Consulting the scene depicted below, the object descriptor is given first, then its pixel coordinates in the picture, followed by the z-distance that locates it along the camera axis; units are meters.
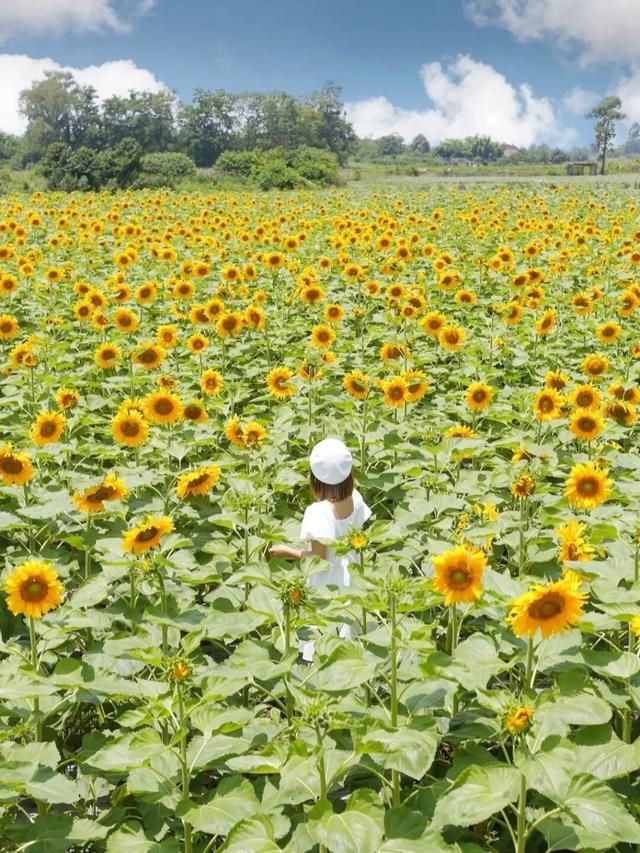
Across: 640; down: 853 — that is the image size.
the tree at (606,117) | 70.50
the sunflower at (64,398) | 5.03
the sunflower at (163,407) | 4.71
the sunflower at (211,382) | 5.56
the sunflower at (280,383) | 5.77
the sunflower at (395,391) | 5.30
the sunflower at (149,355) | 5.97
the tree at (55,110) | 85.31
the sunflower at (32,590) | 2.73
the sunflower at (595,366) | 5.55
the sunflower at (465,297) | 8.37
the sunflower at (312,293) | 8.50
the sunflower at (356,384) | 5.21
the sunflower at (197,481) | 3.69
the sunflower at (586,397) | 4.80
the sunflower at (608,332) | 6.92
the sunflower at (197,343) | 6.34
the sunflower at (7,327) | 7.33
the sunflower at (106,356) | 6.27
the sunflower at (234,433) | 4.38
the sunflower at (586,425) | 4.32
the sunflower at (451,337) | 6.70
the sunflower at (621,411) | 4.57
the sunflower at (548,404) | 4.71
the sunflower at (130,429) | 4.47
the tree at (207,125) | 88.69
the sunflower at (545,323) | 6.98
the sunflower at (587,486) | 3.42
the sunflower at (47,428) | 4.35
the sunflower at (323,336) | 6.94
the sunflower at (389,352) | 6.26
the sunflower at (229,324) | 6.93
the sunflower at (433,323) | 7.18
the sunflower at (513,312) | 7.69
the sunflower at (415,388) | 5.41
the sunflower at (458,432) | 4.59
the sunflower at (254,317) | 7.16
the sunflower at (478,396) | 5.21
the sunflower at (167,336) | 6.91
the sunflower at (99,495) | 3.39
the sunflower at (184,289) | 8.65
